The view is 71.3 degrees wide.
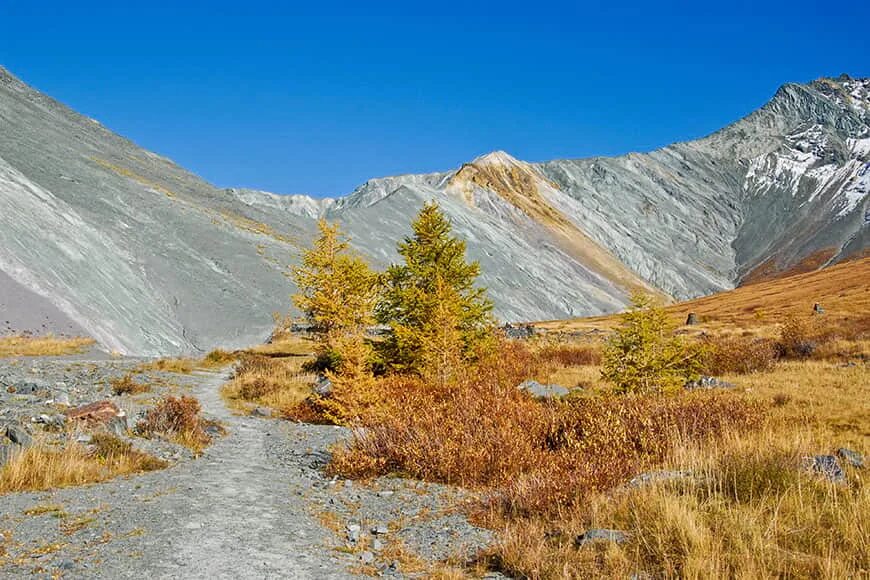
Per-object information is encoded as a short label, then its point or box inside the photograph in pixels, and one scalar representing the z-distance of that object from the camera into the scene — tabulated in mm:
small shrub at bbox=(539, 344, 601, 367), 28359
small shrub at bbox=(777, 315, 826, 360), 24641
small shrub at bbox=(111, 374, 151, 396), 18859
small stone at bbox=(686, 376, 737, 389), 17841
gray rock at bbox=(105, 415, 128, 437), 11930
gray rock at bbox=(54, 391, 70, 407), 14512
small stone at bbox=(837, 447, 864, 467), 8242
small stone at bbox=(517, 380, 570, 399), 16688
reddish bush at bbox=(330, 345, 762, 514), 7672
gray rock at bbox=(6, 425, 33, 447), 9828
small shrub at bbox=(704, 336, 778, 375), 22375
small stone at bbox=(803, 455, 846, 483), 7104
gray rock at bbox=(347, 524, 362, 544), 7056
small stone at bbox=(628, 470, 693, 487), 7285
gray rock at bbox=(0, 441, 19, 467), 9084
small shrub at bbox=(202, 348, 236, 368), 33750
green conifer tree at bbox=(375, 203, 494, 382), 18219
